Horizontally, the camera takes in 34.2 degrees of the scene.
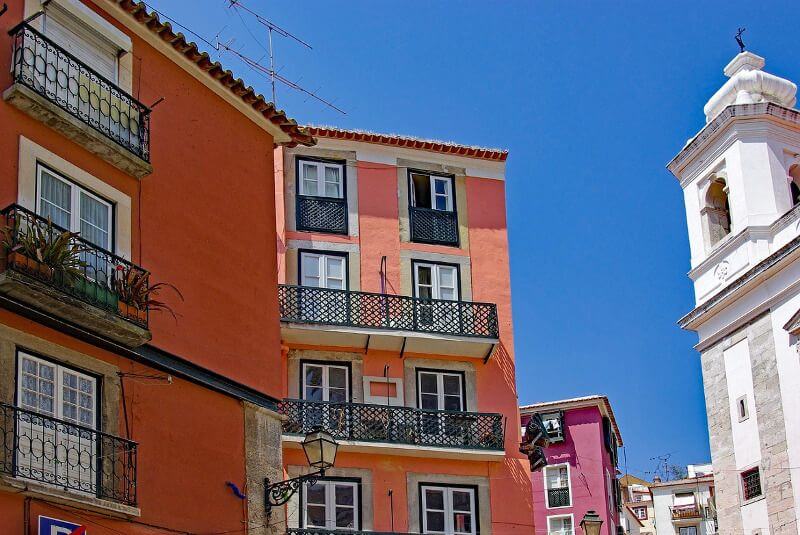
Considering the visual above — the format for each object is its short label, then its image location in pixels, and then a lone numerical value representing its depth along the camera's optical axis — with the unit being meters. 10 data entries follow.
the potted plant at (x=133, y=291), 14.64
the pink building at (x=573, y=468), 43.25
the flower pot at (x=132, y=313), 14.58
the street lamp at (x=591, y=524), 19.91
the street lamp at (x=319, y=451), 15.33
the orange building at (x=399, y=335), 26.06
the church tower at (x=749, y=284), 29.11
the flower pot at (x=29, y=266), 13.09
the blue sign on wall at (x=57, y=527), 12.57
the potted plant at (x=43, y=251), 13.15
